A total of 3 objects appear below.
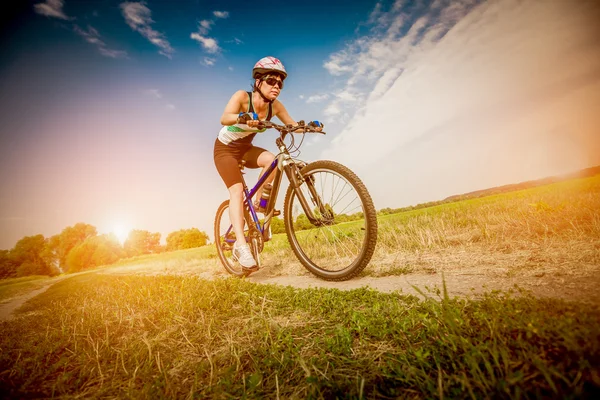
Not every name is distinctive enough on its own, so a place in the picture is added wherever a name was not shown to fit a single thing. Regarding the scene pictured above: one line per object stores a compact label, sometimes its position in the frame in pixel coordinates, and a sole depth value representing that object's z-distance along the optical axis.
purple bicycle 2.77
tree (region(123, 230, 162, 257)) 55.78
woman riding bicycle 3.82
